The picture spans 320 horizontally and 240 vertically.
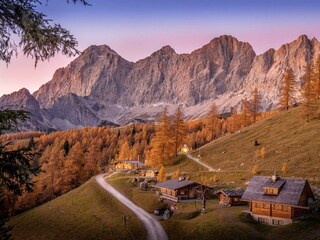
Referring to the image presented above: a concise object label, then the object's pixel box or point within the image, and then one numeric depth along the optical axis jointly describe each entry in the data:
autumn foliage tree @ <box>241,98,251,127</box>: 126.57
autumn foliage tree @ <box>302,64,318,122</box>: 94.88
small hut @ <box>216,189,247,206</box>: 59.72
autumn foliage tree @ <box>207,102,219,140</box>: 137.25
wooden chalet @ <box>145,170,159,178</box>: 94.38
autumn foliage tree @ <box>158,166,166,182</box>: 84.57
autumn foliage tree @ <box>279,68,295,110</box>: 109.00
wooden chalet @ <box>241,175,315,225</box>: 48.06
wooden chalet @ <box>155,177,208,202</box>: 68.12
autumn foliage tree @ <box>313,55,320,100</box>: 102.59
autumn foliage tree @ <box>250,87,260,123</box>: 121.75
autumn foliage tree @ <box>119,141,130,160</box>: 157.79
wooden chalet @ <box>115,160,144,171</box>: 121.90
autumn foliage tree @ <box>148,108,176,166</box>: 101.94
